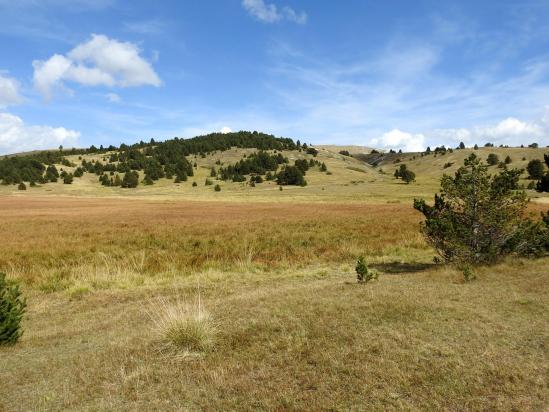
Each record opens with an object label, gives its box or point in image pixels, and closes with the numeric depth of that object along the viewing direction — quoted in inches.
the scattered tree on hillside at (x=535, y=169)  3638.5
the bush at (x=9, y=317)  353.7
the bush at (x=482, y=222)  616.1
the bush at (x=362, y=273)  530.9
